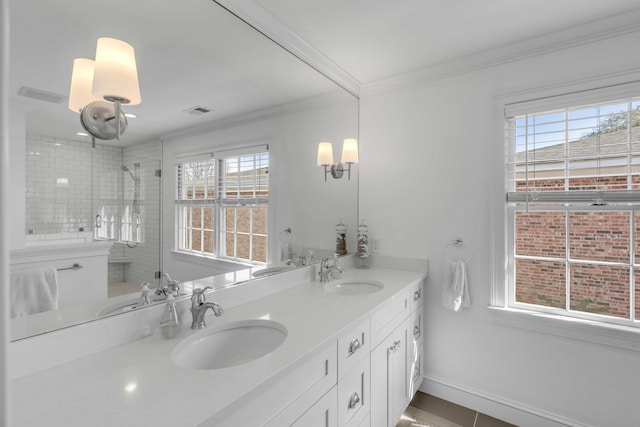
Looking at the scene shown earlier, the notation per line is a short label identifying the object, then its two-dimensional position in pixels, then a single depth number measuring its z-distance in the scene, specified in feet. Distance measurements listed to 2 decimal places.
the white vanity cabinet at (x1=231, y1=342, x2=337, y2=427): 2.86
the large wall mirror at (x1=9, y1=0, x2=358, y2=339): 3.11
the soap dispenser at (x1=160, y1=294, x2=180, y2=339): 3.76
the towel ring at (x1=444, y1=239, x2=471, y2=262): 7.16
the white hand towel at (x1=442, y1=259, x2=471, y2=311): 6.97
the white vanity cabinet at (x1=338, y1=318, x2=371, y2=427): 4.22
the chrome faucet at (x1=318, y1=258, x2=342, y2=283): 7.02
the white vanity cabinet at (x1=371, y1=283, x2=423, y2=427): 5.26
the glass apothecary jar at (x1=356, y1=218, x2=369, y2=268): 8.30
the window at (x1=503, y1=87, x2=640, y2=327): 5.74
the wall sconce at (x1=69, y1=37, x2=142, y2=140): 3.31
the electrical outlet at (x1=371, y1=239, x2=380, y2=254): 8.45
